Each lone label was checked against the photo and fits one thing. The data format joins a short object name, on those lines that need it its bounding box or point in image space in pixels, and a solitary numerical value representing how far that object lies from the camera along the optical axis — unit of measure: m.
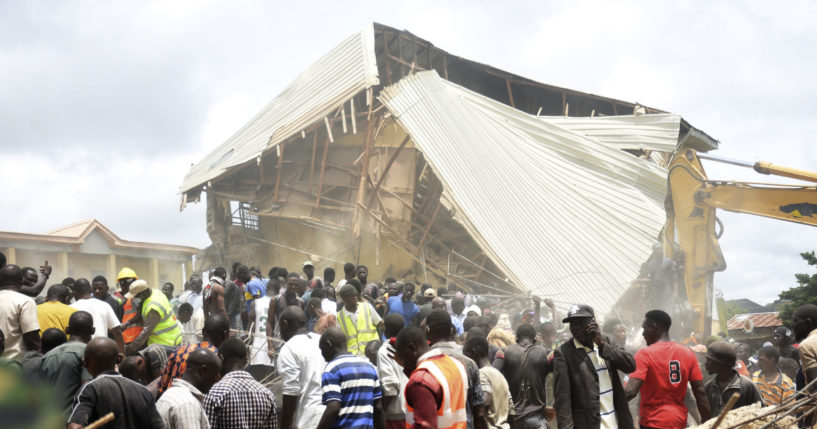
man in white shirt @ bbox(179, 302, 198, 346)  10.98
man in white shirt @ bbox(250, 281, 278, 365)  9.61
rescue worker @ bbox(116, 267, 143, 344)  8.34
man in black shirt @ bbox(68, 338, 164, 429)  4.36
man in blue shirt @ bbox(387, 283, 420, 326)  10.34
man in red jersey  6.08
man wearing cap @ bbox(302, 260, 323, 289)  12.24
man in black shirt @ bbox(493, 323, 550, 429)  6.63
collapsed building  16.67
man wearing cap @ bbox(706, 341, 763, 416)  6.39
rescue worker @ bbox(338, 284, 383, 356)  8.39
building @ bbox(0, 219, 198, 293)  17.80
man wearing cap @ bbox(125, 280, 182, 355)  8.12
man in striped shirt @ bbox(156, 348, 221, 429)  4.65
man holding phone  5.70
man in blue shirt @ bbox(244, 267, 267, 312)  11.35
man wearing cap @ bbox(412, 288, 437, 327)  8.68
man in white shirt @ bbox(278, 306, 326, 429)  6.01
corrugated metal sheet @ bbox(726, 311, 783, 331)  24.61
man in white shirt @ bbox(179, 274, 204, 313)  12.25
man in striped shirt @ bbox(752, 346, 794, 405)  7.45
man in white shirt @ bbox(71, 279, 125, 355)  7.73
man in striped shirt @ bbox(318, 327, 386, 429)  5.41
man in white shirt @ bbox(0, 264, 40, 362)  6.51
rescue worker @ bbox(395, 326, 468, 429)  4.64
